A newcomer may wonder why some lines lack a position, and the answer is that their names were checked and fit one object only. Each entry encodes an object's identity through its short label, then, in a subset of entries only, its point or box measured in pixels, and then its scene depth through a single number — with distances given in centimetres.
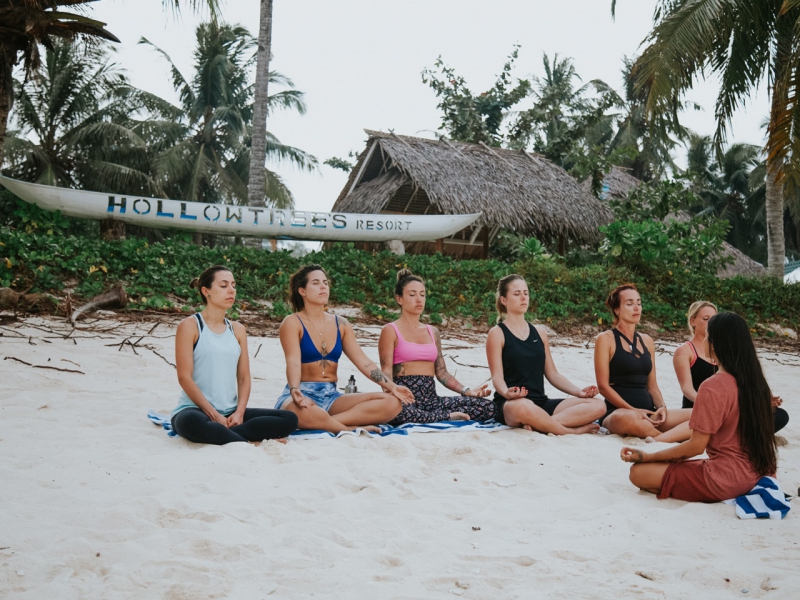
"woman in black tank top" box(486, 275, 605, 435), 466
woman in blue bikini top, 443
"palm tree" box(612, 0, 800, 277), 927
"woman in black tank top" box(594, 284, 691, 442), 477
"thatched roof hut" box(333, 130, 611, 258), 1377
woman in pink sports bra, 491
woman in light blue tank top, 395
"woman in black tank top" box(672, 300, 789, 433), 487
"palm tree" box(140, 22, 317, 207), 2186
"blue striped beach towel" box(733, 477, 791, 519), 309
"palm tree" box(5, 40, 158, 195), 1884
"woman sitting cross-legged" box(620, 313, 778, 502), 317
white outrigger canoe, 1009
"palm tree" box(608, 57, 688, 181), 2864
